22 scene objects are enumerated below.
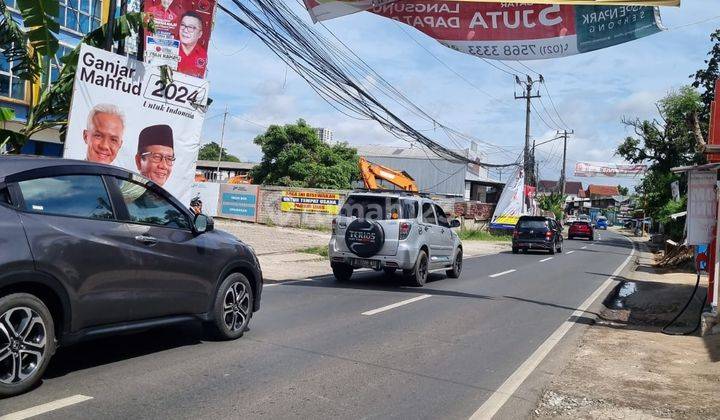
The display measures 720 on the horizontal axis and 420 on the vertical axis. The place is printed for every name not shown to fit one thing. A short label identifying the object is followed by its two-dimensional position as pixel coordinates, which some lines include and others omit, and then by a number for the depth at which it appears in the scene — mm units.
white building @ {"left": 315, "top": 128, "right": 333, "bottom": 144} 87531
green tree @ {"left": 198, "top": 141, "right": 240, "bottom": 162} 94438
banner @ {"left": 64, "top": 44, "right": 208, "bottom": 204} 9688
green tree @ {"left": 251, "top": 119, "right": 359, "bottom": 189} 40125
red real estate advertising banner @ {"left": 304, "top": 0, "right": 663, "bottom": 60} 9047
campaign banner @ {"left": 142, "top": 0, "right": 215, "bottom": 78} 10617
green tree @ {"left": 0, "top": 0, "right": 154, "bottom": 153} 9664
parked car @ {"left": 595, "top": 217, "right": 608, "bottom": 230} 86438
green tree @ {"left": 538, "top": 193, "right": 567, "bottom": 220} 65875
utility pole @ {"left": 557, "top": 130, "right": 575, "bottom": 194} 71288
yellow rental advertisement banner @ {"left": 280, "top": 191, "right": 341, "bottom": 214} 33438
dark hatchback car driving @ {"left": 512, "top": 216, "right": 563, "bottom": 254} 27109
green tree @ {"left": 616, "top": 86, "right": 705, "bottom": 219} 39875
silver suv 12516
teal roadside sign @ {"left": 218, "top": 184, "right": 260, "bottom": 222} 33594
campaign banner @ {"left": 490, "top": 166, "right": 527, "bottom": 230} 44438
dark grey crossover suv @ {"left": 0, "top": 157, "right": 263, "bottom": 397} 4734
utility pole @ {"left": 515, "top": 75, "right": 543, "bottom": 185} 45062
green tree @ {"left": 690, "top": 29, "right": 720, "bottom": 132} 33844
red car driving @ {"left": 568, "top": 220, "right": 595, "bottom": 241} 47062
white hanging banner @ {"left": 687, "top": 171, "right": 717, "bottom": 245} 9500
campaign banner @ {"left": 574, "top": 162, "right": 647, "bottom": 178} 85625
